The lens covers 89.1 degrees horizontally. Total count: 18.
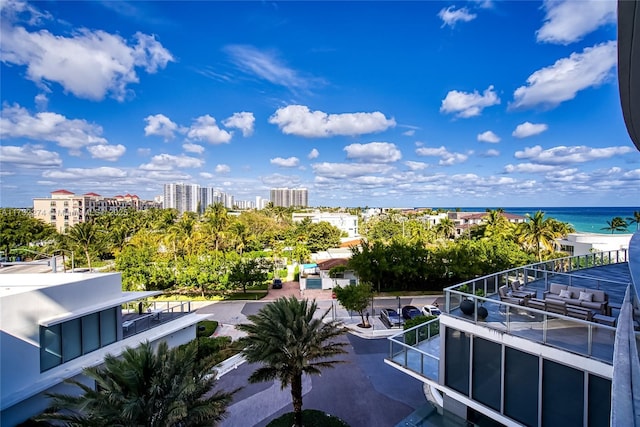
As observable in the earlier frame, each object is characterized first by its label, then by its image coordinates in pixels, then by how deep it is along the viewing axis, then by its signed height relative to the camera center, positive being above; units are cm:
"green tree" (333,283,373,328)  2197 -620
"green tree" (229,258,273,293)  2986 -639
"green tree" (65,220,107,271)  4131 -452
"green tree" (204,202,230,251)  4281 -250
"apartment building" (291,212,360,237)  8519 -399
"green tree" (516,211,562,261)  3534 -282
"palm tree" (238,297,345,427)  1137 -495
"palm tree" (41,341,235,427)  769 -478
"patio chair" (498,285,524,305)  955 -279
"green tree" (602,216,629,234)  6131 -287
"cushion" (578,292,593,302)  944 -258
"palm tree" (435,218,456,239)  6381 -422
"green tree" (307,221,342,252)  6219 -625
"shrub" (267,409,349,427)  1214 -817
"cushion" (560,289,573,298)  1018 -271
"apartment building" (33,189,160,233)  9969 -126
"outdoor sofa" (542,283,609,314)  860 -263
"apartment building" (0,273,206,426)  1083 -507
